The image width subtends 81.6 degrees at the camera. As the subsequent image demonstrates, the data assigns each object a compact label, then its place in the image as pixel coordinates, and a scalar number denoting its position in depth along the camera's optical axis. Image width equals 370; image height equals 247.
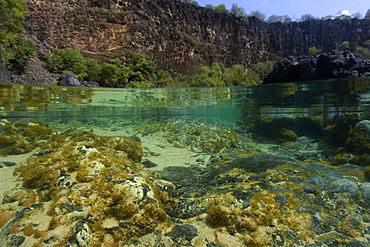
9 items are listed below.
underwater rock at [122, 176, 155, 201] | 3.61
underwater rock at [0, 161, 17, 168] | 5.88
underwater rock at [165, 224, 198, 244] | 3.29
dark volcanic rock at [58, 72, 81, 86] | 20.83
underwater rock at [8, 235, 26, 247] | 2.92
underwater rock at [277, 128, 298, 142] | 10.16
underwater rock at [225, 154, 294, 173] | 5.99
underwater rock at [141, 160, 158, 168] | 6.53
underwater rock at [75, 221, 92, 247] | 2.92
